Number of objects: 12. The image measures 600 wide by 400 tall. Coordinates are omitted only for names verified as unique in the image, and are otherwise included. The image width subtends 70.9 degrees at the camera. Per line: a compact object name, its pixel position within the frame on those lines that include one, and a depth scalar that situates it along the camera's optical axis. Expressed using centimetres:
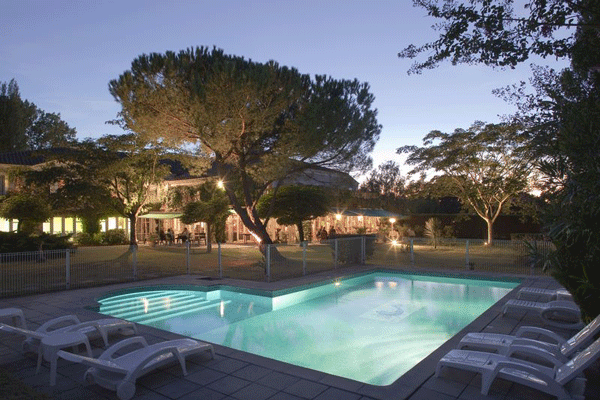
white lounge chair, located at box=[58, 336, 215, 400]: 420
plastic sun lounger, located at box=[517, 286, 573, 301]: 849
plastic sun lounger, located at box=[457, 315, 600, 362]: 438
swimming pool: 710
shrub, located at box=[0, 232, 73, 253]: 1738
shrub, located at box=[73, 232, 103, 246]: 2641
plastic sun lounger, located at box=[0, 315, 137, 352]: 540
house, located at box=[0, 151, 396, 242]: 2570
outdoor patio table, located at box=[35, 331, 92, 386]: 462
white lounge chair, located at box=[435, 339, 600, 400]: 374
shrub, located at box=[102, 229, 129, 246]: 2736
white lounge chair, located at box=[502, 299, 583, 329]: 692
